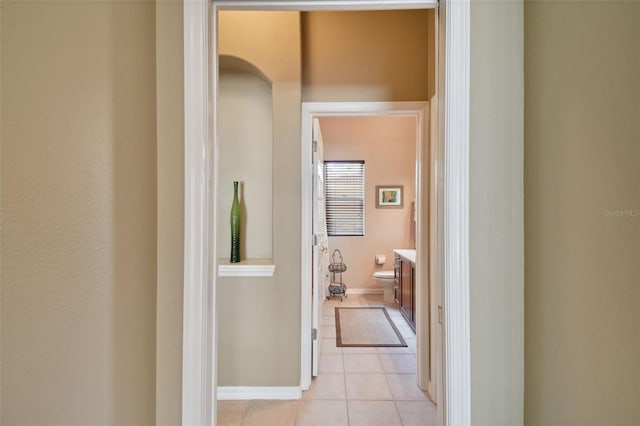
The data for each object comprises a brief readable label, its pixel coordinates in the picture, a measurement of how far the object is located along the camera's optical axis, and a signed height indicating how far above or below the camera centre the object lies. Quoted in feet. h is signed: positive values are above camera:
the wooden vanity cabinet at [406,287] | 11.91 -3.06
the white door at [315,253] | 8.27 -1.09
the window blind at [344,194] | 17.81 +1.11
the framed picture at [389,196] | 17.78 +0.99
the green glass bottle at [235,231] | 7.93 -0.44
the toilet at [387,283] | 16.15 -3.57
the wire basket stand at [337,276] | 16.42 -3.51
